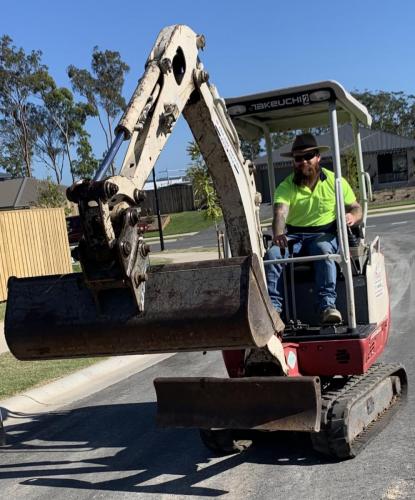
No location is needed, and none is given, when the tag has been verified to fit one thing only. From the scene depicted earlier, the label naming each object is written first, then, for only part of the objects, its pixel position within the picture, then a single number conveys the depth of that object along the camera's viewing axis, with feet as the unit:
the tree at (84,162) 186.39
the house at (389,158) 173.47
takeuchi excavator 13.29
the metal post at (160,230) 94.17
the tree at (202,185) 63.31
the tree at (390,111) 253.65
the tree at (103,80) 187.62
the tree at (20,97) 166.30
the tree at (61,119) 183.73
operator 18.97
